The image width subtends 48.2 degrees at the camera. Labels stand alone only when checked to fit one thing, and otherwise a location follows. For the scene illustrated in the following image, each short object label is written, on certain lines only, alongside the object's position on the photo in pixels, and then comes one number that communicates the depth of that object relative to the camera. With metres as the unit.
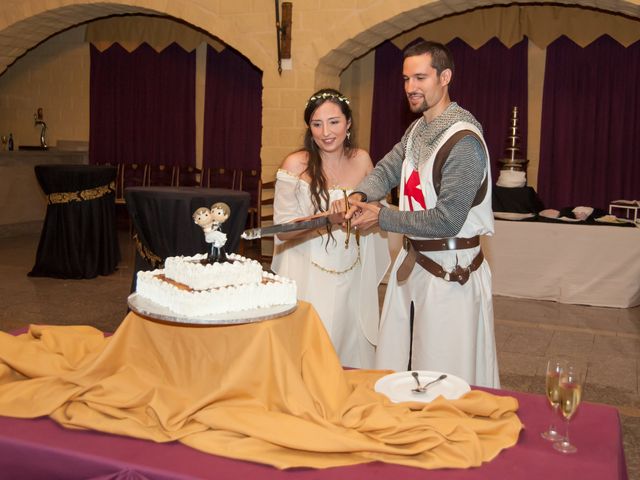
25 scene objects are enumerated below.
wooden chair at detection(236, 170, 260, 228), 9.05
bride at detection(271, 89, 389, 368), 2.83
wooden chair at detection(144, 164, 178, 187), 9.43
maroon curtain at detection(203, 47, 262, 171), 9.22
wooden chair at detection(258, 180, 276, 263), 6.87
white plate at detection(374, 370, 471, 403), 1.94
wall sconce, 6.86
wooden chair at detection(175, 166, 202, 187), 9.39
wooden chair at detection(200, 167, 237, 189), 9.21
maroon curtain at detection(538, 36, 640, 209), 7.61
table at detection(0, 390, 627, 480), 1.63
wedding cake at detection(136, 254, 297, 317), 1.81
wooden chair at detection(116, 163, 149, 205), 9.53
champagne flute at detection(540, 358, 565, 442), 1.69
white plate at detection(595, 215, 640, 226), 5.74
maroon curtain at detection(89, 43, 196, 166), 9.62
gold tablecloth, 1.69
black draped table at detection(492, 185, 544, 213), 6.07
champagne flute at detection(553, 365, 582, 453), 1.65
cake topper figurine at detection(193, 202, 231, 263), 1.95
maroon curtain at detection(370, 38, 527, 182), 7.96
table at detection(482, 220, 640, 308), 5.65
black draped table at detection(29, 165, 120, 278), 6.30
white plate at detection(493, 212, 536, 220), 5.93
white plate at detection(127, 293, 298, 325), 1.78
